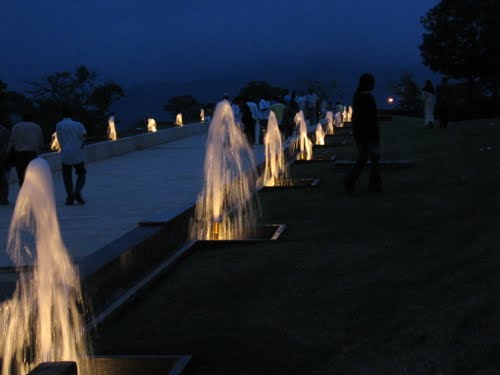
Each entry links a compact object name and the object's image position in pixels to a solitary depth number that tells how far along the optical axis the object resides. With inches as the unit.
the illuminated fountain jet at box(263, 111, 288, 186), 609.1
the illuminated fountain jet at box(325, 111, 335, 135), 1342.5
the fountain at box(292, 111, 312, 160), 822.8
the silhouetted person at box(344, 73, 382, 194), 485.7
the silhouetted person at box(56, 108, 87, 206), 514.9
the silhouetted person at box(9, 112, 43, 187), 522.9
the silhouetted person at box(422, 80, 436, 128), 1114.7
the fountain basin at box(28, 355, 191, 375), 195.5
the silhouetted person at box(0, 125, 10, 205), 543.5
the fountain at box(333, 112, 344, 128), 1647.9
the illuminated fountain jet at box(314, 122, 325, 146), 1058.3
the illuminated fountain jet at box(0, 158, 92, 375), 206.1
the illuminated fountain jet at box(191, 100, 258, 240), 394.0
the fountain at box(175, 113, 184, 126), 1606.8
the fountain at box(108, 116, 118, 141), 1083.1
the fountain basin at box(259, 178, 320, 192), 533.0
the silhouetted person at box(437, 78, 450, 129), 1147.9
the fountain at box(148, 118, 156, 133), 1478.8
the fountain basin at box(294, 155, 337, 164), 737.0
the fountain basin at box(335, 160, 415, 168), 639.1
